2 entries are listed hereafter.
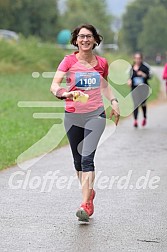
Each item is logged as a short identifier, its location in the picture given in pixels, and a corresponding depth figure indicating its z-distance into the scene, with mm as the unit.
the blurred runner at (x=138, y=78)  26723
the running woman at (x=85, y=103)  11294
